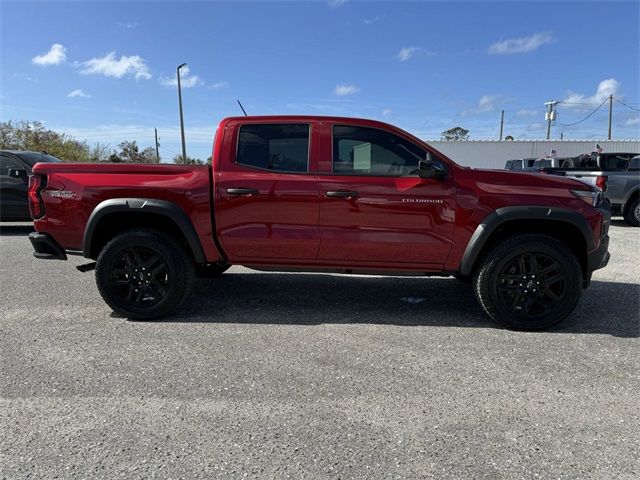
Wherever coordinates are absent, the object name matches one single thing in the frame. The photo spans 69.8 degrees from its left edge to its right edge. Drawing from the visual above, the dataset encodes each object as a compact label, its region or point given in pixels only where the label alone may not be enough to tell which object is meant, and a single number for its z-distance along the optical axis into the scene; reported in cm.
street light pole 2446
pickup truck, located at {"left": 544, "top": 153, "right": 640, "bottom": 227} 1090
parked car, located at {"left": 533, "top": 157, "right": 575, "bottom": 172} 1368
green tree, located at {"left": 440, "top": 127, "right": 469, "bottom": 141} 7244
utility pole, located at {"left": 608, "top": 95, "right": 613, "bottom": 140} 5016
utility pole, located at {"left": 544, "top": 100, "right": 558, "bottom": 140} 5131
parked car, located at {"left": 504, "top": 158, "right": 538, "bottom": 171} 2041
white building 3384
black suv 923
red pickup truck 414
